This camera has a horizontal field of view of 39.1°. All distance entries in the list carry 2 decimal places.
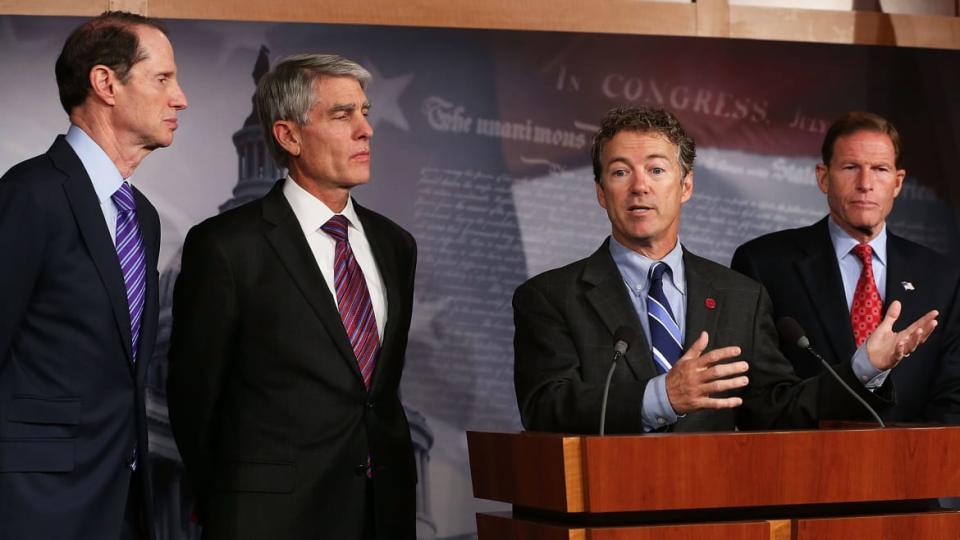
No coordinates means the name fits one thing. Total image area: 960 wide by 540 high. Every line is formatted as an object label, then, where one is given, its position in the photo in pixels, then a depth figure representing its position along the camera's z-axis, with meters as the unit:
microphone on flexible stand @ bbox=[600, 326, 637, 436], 2.85
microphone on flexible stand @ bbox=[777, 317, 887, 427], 3.07
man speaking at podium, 3.26
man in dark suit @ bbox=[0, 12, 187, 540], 2.92
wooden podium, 2.67
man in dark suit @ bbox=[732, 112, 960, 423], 4.07
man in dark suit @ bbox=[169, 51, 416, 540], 3.42
